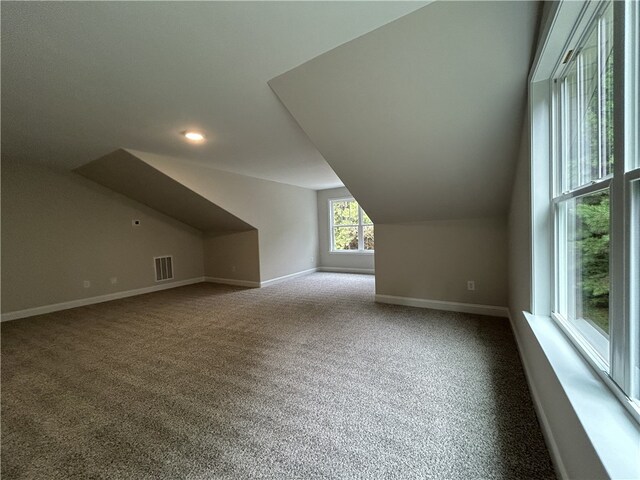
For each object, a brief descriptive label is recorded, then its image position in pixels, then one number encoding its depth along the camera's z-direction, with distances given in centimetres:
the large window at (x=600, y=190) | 84
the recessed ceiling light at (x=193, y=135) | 301
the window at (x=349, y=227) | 686
